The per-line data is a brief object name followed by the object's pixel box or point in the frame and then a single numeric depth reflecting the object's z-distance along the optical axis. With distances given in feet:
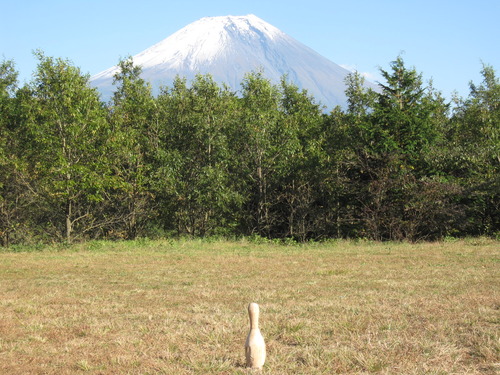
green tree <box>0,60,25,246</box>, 85.35
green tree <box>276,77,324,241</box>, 90.22
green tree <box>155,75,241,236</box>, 85.76
